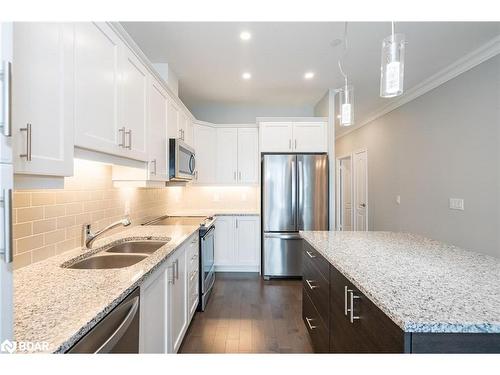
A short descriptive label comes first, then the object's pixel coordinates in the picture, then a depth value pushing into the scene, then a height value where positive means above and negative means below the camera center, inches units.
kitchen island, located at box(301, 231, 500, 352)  32.4 -15.5
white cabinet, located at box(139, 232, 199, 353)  53.9 -28.4
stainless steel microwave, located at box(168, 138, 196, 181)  105.3 +12.7
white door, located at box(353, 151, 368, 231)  204.2 -0.9
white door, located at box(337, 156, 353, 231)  238.2 -4.1
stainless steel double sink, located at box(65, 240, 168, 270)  64.5 -17.4
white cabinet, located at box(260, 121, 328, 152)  153.0 +30.5
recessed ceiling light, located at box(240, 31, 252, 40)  95.6 +56.4
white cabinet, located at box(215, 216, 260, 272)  159.0 -30.1
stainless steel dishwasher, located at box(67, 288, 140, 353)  32.8 -19.9
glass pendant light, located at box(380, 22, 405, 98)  49.1 +24.0
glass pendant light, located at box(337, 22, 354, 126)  69.5 +22.3
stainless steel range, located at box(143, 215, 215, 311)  109.0 -24.5
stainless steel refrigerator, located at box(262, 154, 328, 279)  146.5 -8.5
